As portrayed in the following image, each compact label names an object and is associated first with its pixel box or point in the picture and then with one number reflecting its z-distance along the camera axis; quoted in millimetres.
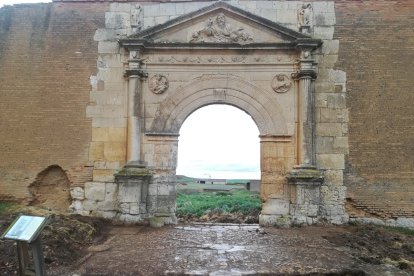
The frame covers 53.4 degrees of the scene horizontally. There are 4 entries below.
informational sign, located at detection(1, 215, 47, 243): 4008
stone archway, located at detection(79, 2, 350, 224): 8469
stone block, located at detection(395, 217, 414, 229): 8336
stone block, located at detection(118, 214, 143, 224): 8289
